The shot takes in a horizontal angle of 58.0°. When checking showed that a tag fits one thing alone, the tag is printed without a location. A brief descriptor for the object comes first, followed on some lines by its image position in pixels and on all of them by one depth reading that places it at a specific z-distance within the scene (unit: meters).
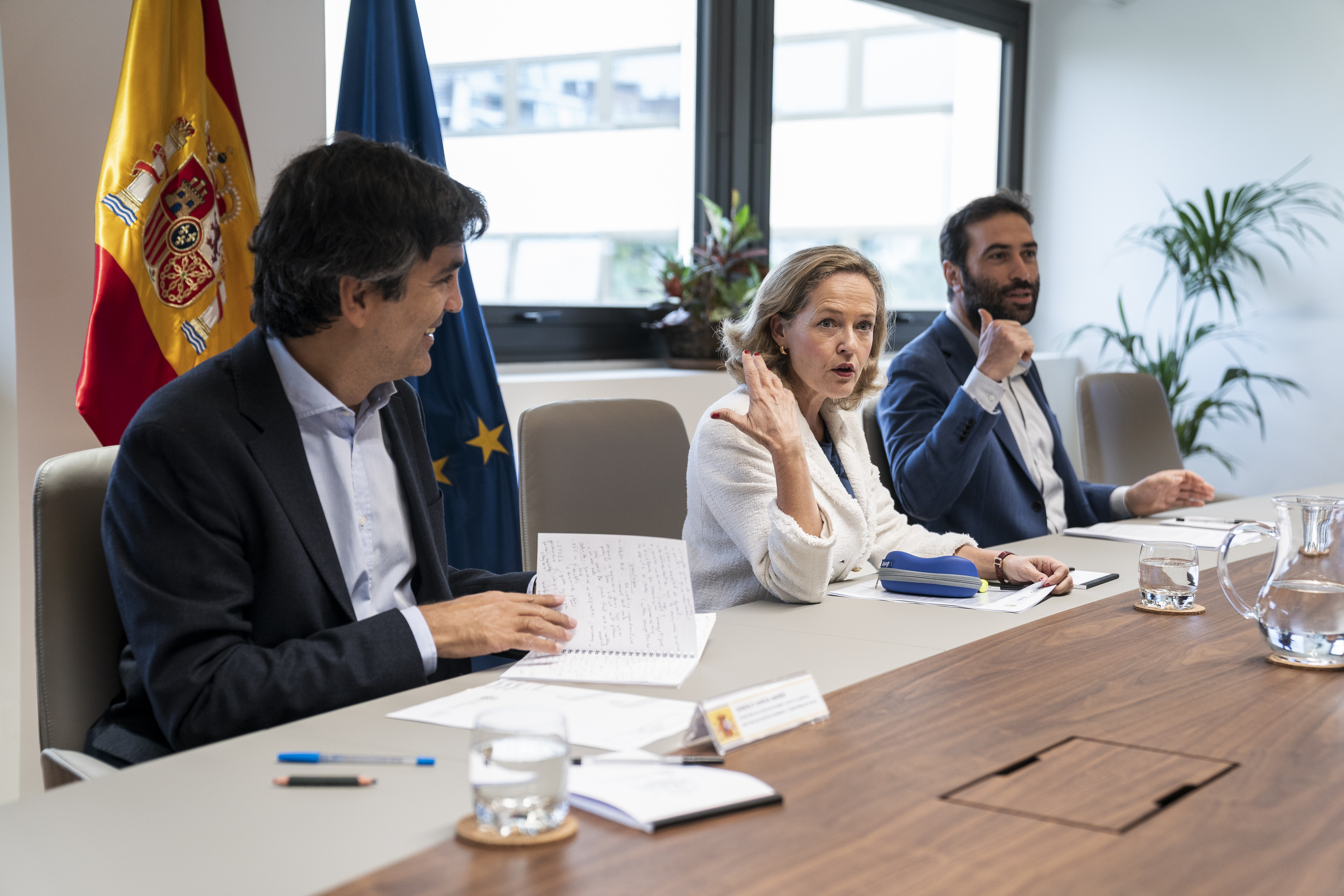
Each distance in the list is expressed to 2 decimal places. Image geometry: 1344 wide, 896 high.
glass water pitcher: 1.38
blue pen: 1.06
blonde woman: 1.85
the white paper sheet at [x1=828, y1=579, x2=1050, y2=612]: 1.78
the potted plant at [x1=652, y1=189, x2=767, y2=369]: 3.83
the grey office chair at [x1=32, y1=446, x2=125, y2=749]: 1.38
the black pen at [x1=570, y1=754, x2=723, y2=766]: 1.02
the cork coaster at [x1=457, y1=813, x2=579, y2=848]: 0.87
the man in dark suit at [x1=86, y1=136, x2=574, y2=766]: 1.29
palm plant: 4.78
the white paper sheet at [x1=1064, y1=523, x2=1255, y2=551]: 2.40
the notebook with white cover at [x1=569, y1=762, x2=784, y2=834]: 0.91
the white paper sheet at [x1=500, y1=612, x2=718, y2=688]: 1.35
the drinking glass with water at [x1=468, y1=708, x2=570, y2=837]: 0.88
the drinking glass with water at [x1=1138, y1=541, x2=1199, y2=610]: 1.73
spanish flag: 2.25
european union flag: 2.79
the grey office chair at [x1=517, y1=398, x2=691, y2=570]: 2.22
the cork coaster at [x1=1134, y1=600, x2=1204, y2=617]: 1.74
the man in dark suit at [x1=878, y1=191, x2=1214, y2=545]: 2.57
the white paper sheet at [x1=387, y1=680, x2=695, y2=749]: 1.15
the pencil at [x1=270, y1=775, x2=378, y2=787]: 1.01
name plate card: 1.08
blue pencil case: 1.83
